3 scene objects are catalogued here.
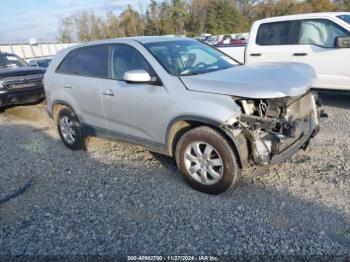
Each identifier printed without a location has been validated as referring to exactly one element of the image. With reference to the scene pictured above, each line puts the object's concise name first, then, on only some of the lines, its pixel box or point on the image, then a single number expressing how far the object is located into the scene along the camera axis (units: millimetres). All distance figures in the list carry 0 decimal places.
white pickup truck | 6078
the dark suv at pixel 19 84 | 7895
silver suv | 3086
